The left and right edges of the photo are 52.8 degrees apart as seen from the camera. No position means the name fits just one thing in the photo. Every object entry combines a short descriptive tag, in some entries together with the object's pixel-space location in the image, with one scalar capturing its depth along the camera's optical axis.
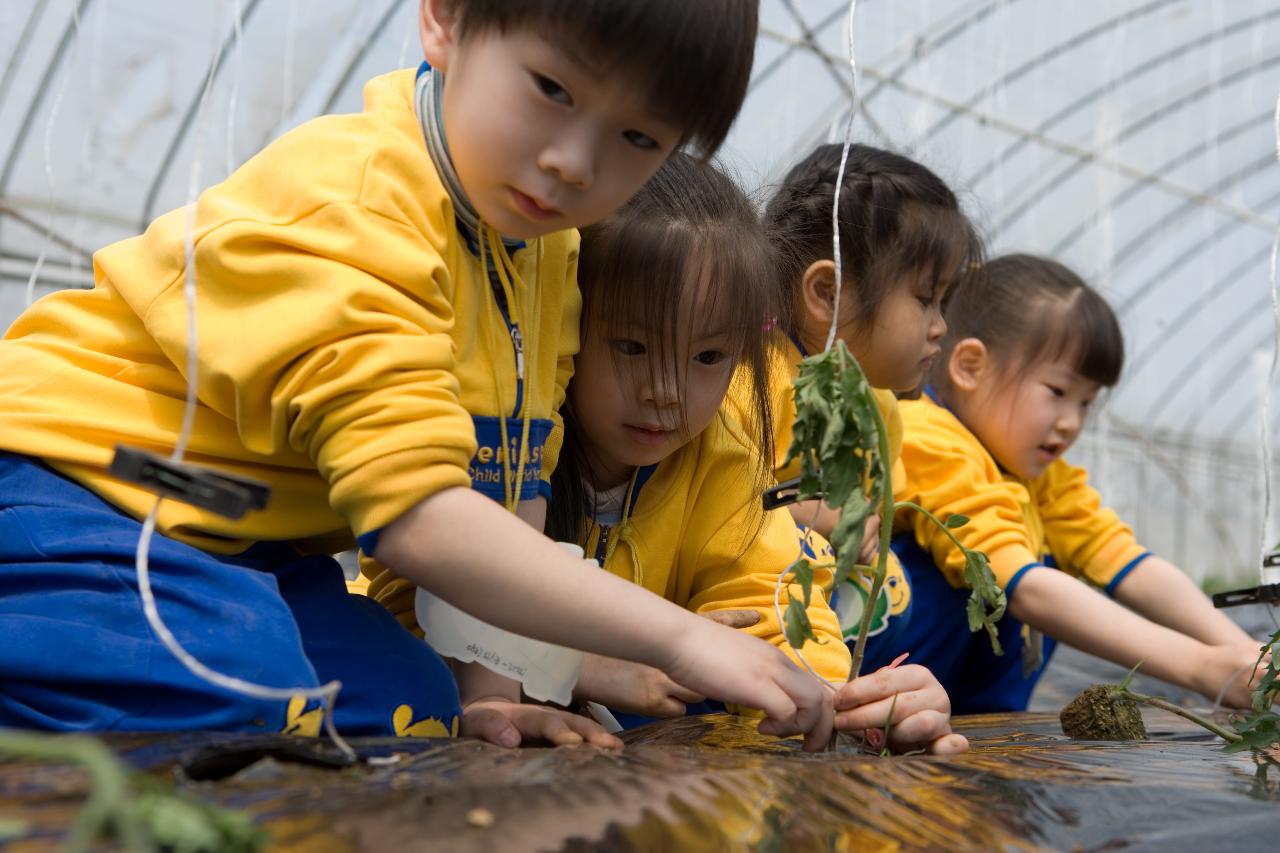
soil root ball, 1.71
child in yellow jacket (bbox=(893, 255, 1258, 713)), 2.39
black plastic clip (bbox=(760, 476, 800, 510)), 1.34
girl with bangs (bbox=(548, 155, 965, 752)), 1.62
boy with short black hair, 1.15
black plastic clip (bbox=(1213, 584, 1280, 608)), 1.70
